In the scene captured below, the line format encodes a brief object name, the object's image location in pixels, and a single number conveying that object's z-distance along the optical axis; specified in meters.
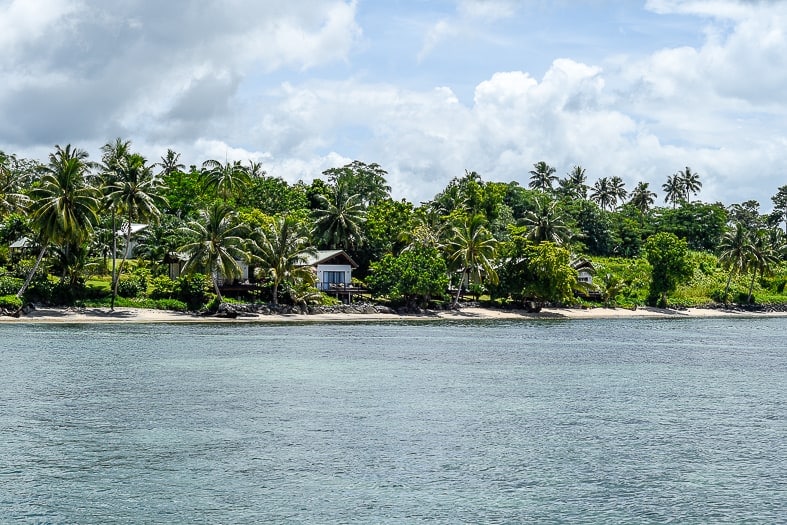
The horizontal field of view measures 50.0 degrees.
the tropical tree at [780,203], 171.88
